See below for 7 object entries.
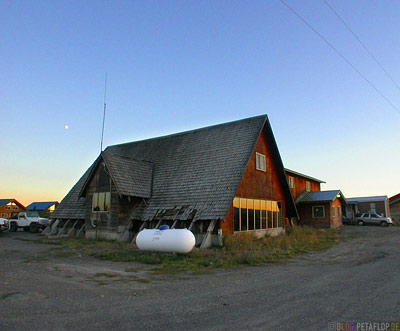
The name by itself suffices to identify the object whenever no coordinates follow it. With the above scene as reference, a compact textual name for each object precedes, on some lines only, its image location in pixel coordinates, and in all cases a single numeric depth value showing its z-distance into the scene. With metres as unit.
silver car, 40.82
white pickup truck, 32.66
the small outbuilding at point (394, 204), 54.84
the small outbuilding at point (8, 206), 69.62
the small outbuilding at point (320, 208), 36.12
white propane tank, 13.95
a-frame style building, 18.55
